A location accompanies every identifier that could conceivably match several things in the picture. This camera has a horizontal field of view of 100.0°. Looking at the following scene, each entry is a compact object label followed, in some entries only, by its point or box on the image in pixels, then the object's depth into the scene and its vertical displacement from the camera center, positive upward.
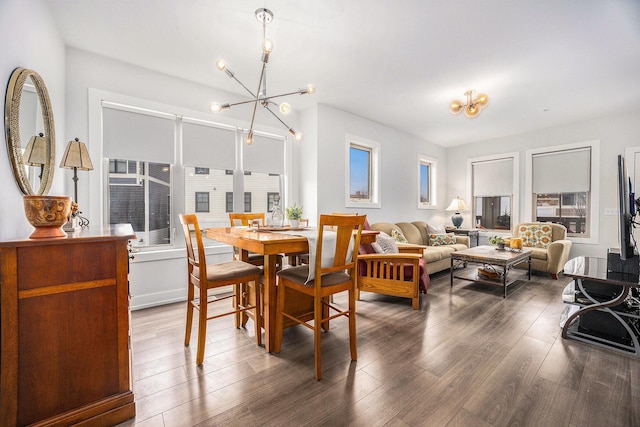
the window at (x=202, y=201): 3.64 +0.13
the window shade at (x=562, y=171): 5.04 +0.80
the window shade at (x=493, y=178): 5.96 +0.79
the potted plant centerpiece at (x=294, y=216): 2.60 -0.05
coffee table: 3.55 -0.67
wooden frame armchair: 3.08 -0.76
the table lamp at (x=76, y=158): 2.16 +0.42
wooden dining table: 1.77 -0.24
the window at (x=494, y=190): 5.89 +0.49
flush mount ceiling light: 3.44 +1.40
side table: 5.85 -0.46
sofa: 4.28 -0.57
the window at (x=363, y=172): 4.84 +0.74
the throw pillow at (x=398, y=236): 4.63 -0.42
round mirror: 1.54 +0.51
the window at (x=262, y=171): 4.03 +0.62
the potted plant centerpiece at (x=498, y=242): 4.20 -0.47
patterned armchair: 4.29 -0.56
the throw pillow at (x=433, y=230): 5.51 -0.38
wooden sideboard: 1.22 -0.60
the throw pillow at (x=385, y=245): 3.45 -0.44
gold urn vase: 1.25 -0.02
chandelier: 1.99 +1.06
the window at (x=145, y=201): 3.08 +0.11
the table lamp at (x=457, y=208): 6.17 +0.08
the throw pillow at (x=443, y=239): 5.23 -0.54
